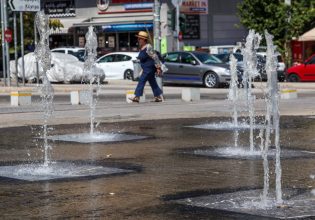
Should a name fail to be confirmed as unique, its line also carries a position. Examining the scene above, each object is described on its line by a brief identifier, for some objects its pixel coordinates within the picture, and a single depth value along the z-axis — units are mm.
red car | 37031
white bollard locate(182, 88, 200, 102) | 23766
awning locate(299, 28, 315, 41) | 45906
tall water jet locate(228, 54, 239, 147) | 15506
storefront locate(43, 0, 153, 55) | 56156
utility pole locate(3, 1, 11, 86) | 33125
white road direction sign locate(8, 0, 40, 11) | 30859
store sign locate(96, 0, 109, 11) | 58656
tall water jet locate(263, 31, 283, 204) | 7801
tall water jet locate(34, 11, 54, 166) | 12164
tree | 45469
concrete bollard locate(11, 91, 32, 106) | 22750
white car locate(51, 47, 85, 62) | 43850
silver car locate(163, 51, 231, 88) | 33938
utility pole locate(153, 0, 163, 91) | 25328
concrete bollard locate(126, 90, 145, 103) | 23234
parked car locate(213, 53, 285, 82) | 35031
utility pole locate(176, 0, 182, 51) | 42688
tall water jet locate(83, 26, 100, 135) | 17406
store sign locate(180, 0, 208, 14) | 54281
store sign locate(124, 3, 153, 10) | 56250
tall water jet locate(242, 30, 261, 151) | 14172
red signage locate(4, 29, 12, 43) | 32812
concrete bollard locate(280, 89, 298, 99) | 24031
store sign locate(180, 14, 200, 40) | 54781
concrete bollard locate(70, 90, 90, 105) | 22781
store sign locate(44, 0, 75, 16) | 61312
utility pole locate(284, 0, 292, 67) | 45156
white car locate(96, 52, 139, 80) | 41562
